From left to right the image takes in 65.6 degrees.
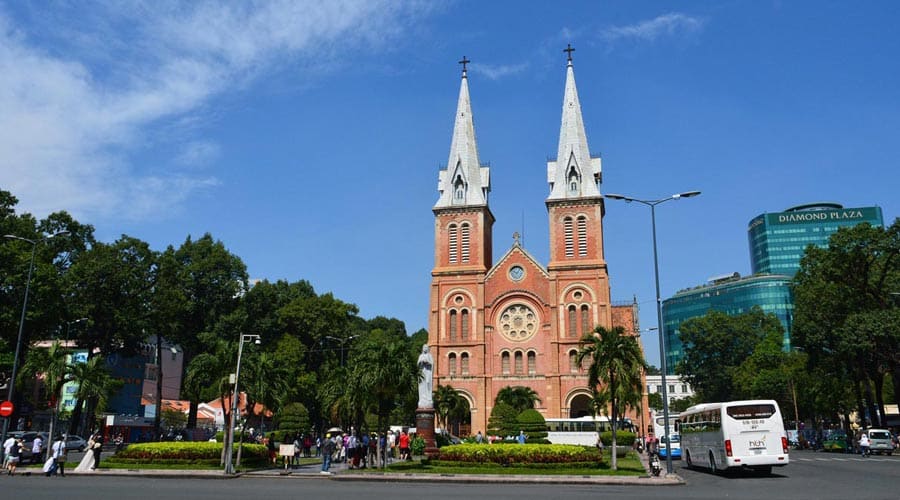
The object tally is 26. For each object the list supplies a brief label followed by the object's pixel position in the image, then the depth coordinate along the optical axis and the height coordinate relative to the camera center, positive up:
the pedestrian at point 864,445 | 43.03 -1.92
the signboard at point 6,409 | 29.48 -0.08
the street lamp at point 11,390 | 30.23 +0.73
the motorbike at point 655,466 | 25.23 -1.92
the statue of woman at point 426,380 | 32.44 +1.35
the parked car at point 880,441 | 44.66 -1.75
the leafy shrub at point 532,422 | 50.84 -0.81
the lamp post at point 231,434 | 25.70 -0.97
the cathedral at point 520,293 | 62.28 +10.65
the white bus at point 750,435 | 24.33 -0.79
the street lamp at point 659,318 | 25.88 +3.59
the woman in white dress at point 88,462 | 26.27 -2.00
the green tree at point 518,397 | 58.84 +1.11
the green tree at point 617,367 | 29.23 +1.84
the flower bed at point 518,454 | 26.45 -1.63
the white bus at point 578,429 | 50.44 -1.31
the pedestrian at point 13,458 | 25.62 -1.84
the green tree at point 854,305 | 44.88 +7.43
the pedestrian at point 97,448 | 26.41 -1.49
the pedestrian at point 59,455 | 25.20 -1.71
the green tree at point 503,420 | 51.84 -0.76
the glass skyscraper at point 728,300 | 138.75 +23.18
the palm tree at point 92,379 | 33.31 +1.37
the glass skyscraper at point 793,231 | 154.88 +39.76
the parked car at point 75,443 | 44.06 -2.24
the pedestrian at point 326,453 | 27.22 -1.67
